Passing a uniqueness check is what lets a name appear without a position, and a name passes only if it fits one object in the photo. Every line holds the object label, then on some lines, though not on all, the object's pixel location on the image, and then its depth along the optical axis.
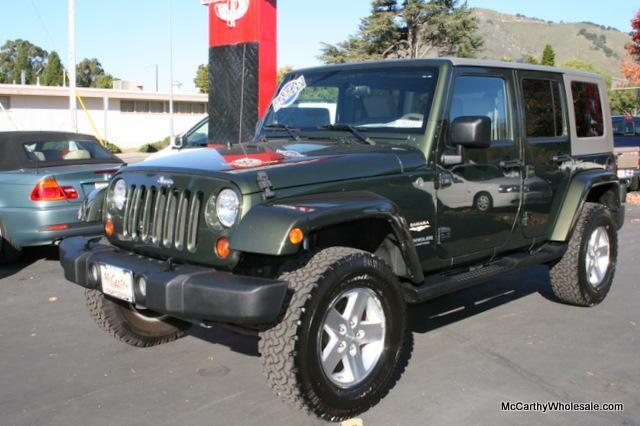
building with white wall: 32.84
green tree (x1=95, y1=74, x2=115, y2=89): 72.75
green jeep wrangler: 3.42
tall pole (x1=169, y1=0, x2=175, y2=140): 35.39
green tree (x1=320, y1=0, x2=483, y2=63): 30.00
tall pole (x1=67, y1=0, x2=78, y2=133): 18.89
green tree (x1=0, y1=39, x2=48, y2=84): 83.07
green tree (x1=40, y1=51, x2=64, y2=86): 76.50
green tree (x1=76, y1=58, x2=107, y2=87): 86.81
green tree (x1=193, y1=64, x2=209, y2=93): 65.25
